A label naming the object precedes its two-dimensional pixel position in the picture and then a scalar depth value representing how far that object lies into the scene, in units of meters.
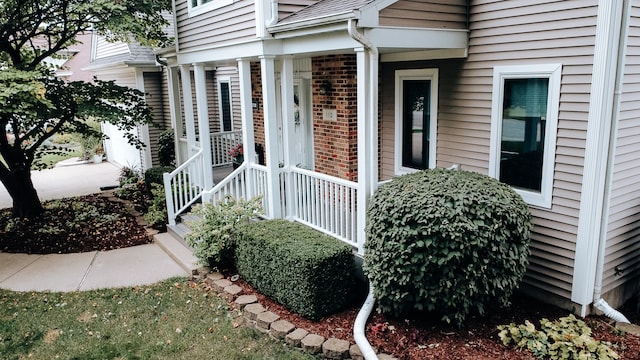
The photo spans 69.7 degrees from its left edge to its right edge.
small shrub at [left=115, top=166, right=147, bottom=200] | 12.26
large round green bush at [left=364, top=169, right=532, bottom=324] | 4.58
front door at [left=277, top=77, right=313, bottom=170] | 9.02
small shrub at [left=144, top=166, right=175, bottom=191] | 10.65
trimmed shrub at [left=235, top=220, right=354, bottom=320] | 5.30
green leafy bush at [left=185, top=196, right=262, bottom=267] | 6.75
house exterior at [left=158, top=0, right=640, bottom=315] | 4.97
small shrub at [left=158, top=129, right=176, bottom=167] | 13.52
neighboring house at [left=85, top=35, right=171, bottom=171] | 13.79
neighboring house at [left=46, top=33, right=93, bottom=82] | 29.94
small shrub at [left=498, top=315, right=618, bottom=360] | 4.31
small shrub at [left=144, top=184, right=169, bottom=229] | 9.53
